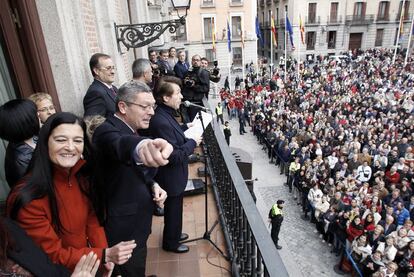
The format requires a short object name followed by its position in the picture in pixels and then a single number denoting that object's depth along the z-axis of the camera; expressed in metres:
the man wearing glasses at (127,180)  1.91
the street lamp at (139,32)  5.00
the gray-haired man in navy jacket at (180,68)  6.74
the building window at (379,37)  39.97
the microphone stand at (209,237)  3.25
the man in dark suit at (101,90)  3.11
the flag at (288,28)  21.68
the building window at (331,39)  40.22
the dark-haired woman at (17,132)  1.94
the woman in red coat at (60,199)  1.63
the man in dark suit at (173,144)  2.83
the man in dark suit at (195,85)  5.48
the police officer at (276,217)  8.52
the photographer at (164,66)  6.71
